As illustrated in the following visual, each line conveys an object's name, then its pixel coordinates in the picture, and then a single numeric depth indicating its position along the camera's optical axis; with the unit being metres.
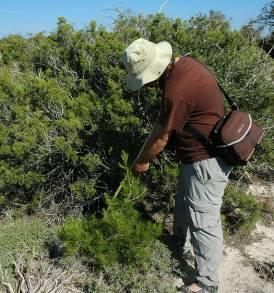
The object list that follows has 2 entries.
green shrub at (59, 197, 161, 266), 2.09
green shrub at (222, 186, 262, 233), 2.53
